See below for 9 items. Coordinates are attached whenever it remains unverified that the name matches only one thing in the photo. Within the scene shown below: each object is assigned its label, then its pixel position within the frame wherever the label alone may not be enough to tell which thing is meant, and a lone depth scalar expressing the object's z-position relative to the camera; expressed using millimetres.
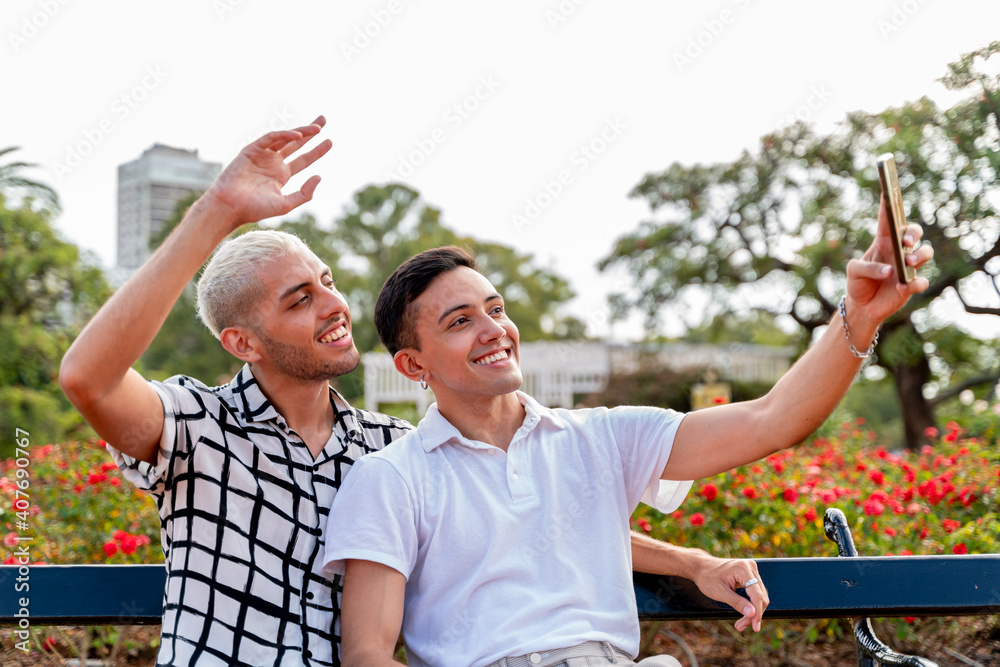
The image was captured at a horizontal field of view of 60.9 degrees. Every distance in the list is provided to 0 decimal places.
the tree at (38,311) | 8547
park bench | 2125
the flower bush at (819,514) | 3232
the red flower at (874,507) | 3166
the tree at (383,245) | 16828
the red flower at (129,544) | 2898
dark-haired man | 1742
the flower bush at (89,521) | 3387
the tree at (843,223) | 4848
